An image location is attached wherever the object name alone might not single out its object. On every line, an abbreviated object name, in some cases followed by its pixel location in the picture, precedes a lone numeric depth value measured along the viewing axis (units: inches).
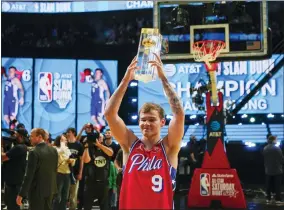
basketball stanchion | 372.5
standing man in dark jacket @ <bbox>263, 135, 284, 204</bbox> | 414.9
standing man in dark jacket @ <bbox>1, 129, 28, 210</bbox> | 279.0
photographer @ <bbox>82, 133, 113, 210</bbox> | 276.4
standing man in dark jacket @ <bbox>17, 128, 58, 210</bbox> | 224.5
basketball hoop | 367.2
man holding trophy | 110.5
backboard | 364.2
